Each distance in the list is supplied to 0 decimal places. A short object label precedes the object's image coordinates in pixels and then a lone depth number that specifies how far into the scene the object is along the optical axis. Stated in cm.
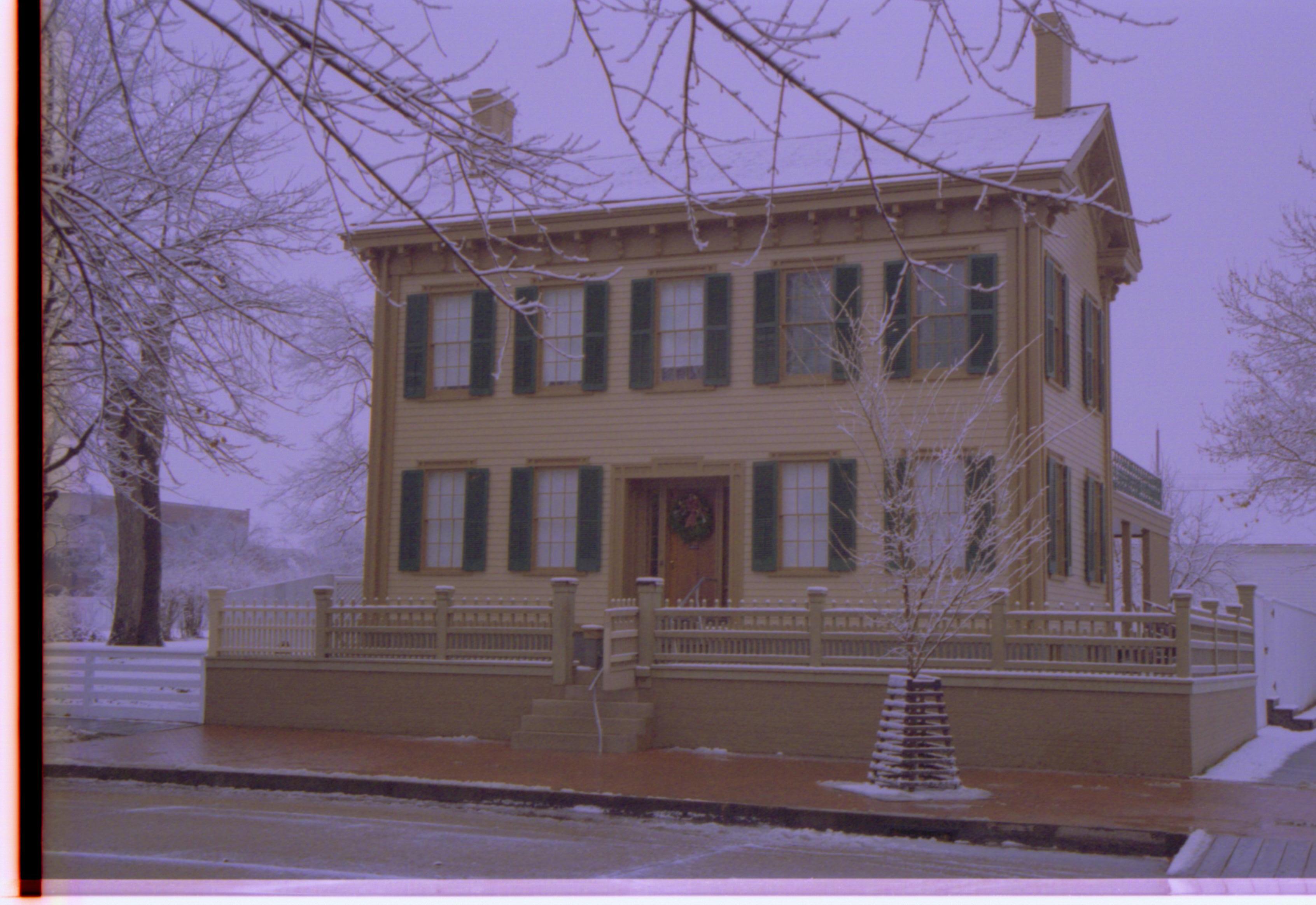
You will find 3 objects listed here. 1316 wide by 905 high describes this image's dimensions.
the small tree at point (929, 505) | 1105
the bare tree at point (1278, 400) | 1753
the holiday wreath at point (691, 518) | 1708
